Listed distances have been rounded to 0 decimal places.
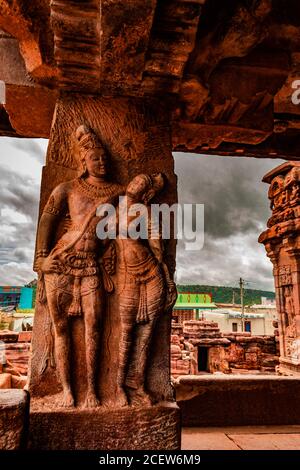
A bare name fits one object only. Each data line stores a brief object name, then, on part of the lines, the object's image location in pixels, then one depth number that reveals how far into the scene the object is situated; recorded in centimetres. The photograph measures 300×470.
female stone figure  217
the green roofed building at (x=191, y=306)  3046
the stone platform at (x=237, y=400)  397
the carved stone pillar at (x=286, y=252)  795
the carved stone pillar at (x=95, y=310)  204
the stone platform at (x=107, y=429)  197
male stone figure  212
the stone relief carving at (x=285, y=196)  801
